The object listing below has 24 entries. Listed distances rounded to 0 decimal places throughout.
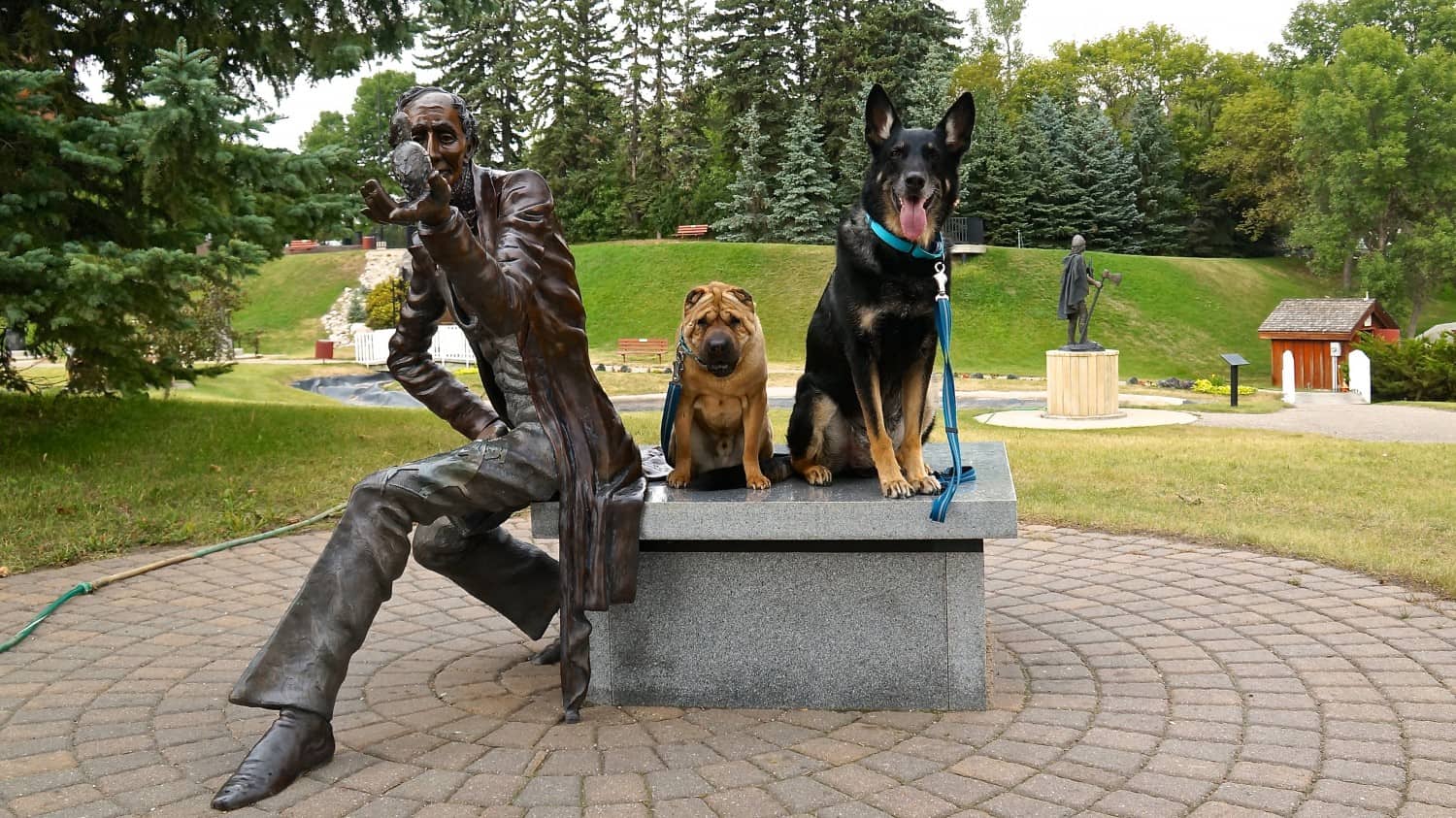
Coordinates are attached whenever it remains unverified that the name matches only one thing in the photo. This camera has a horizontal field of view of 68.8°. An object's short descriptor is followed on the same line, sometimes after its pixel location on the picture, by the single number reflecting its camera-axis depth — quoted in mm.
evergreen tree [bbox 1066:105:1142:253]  45281
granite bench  3961
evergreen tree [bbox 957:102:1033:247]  43406
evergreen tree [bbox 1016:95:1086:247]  44469
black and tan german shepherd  3887
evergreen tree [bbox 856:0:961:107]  45625
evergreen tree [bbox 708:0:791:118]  47375
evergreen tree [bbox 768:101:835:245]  43719
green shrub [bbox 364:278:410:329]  38719
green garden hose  5177
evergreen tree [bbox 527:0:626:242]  49406
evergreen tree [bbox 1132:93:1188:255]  48875
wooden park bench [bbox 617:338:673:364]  32250
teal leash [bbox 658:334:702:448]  4156
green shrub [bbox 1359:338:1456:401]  23359
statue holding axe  18812
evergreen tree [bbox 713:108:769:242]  45531
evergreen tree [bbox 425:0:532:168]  49531
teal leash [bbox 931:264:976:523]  3840
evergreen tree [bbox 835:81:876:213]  43438
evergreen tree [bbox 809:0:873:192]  46125
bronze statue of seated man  3514
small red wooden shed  28280
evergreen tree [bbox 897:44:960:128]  40656
